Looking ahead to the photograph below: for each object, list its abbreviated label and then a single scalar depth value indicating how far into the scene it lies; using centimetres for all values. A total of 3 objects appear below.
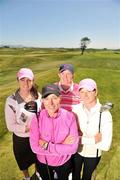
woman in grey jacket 134
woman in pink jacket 112
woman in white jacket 118
